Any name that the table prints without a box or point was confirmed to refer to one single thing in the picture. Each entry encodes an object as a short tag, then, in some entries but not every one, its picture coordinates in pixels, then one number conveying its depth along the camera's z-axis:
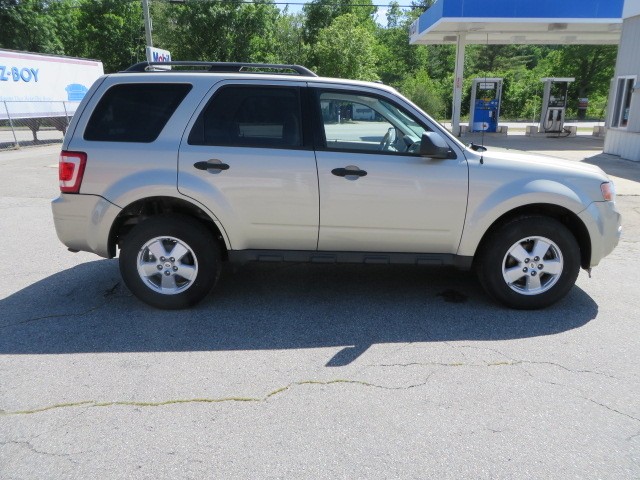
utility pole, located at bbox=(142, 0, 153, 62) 21.12
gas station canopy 17.98
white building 14.47
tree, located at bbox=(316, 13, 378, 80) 37.09
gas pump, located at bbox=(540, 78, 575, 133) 23.42
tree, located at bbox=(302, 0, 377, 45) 45.19
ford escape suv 4.35
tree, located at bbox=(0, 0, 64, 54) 40.09
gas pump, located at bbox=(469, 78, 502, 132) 23.61
